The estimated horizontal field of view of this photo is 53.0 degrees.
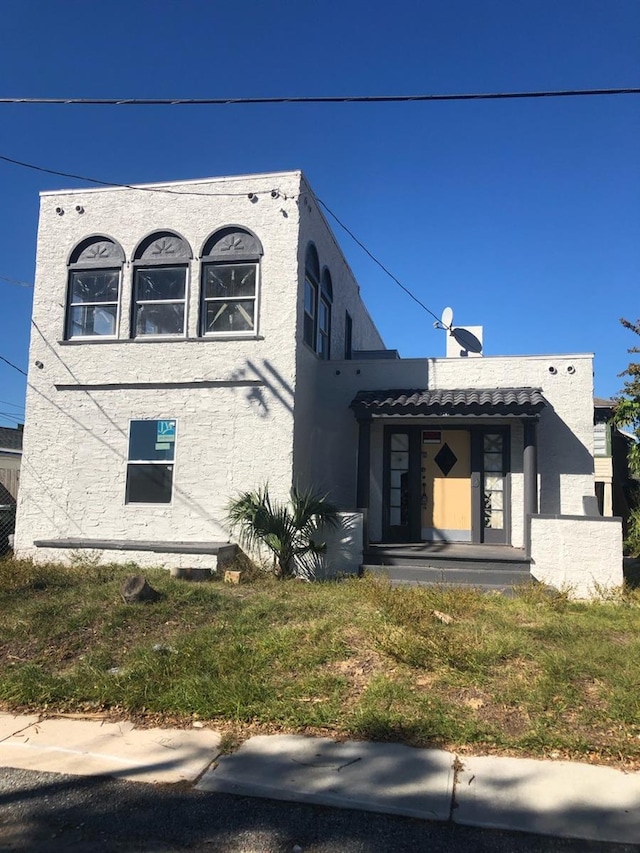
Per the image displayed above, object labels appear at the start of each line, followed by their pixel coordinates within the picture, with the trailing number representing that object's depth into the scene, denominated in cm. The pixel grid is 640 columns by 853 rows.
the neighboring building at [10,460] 1581
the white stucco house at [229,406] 1105
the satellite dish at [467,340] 1591
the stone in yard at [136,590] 775
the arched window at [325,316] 1338
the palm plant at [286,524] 1020
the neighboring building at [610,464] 2025
